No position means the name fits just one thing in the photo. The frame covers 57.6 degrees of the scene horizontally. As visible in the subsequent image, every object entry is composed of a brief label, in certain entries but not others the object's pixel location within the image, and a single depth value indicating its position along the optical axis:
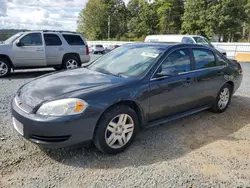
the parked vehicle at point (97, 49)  28.69
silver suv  8.09
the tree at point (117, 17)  63.75
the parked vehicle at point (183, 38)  15.81
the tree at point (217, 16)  33.25
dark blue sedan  2.62
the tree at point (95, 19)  62.19
